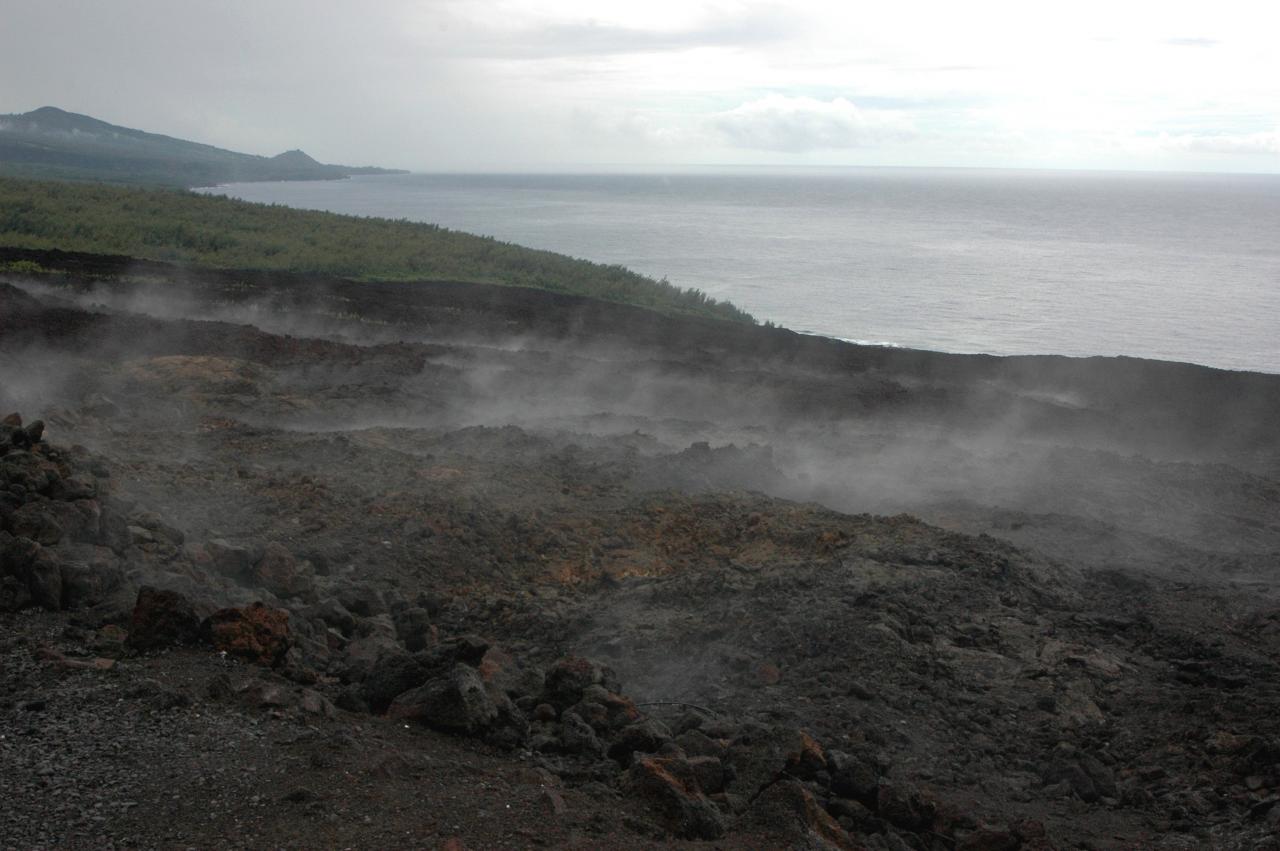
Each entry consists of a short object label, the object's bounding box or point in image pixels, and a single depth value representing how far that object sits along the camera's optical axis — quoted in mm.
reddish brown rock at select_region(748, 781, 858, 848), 5270
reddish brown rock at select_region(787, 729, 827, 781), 6012
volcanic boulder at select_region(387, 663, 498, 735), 5855
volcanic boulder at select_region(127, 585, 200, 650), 6250
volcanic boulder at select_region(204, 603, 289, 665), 6293
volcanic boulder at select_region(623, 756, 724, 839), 5191
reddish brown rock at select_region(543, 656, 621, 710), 6551
